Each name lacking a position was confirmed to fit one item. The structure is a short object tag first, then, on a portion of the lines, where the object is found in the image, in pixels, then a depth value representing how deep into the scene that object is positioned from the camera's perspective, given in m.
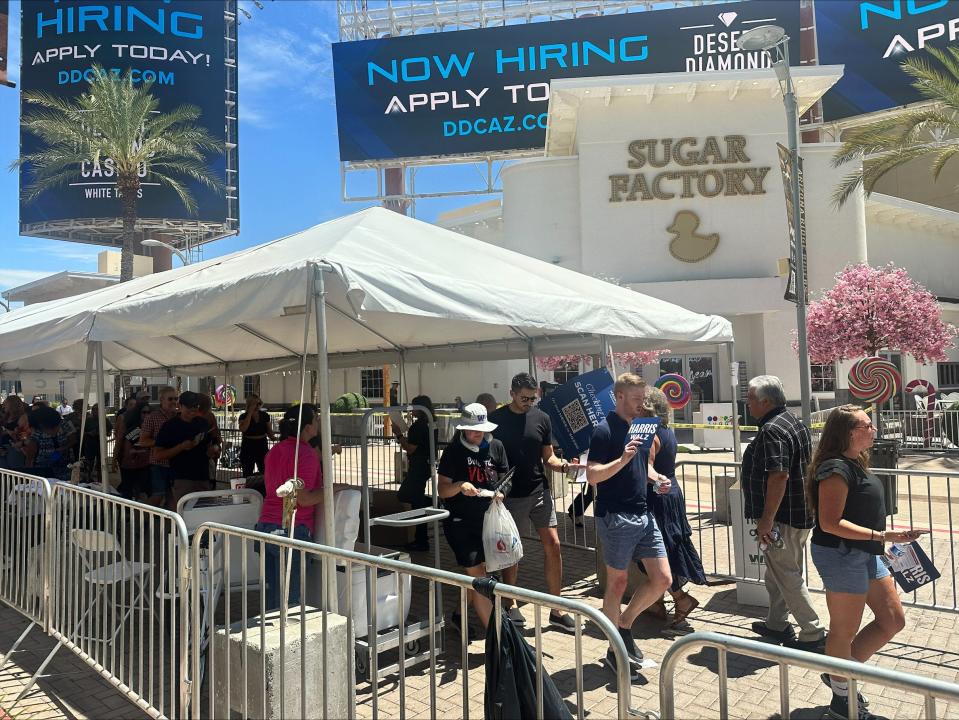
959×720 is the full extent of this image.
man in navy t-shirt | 4.55
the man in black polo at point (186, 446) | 7.67
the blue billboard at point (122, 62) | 46.38
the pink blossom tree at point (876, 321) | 17.81
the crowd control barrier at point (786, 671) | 1.75
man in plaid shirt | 4.83
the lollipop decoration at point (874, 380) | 12.99
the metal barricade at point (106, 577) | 3.80
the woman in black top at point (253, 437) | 11.27
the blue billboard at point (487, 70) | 34.97
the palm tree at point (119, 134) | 28.19
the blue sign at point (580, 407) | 6.53
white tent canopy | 4.52
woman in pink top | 4.92
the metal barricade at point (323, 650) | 2.68
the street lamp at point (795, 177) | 11.92
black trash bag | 2.71
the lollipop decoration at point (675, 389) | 15.47
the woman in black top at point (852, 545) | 3.93
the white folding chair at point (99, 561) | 4.50
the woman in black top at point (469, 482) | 4.97
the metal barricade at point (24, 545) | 5.15
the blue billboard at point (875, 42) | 32.22
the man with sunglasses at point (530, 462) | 5.59
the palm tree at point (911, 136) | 13.42
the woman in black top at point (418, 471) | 7.84
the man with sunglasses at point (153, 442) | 7.84
